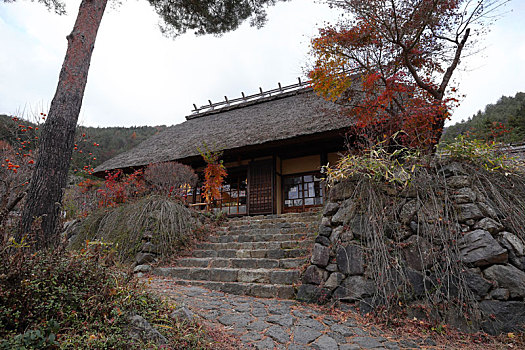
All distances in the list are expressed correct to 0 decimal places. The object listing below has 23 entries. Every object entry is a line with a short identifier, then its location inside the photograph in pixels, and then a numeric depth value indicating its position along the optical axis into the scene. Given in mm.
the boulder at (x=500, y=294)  2547
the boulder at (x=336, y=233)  3431
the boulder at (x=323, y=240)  3516
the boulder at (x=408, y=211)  3150
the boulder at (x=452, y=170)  3252
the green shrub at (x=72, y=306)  1462
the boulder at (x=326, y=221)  3632
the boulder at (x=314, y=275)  3350
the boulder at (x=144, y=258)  4898
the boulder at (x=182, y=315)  2234
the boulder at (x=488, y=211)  2926
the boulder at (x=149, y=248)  4966
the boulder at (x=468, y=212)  2930
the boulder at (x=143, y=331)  1765
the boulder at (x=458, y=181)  3156
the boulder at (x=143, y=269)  4695
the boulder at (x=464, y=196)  3037
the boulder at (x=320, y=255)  3406
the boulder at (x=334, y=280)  3217
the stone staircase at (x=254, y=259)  3758
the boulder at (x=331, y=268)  3320
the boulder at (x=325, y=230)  3576
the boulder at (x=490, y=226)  2814
